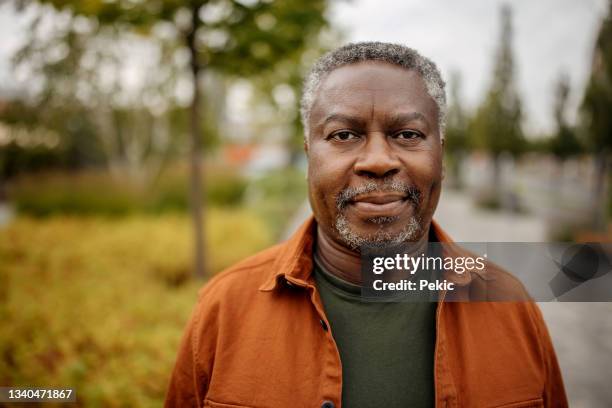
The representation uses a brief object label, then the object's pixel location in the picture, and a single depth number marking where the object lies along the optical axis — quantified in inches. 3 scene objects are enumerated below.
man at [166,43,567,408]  53.4
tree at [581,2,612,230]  237.0
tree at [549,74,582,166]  355.6
